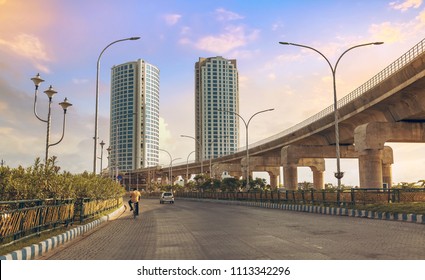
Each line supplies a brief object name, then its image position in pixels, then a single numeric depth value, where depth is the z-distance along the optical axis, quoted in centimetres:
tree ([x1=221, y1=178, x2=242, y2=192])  6900
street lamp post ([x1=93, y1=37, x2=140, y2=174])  2751
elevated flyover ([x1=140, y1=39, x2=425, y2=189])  3053
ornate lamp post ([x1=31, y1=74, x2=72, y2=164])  2312
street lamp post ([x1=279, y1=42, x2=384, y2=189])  2964
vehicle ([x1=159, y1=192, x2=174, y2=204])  5728
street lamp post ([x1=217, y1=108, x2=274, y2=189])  5334
